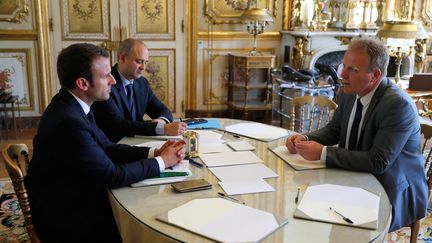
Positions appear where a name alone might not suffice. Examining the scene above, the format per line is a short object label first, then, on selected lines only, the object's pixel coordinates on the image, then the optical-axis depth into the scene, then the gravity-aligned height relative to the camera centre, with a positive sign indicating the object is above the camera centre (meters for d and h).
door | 4.57 +0.03
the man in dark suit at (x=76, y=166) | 1.44 -0.46
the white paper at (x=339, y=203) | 1.26 -0.53
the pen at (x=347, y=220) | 1.23 -0.54
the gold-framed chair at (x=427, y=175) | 1.86 -0.61
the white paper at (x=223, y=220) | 1.15 -0.53
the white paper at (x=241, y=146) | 1.91 -0.51
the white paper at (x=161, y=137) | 2.08 -0.51
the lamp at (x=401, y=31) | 3.33 +0.04
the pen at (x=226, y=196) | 1.37 -0.53
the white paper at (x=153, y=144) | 1.93 -0.51
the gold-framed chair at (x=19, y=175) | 1.44 -0.48
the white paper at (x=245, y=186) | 1.44 -0.53
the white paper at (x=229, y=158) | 1.72 -0.52
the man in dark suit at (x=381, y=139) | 1.63 -0.41
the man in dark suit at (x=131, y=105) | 2.12 -0.41
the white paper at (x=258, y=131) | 2.10 -0.50
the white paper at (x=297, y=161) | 1.69 -0.52
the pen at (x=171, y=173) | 1.55 -0.51
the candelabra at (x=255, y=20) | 4.64 +0.16
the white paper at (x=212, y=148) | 1.87 -0.51
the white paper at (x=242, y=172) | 1.57 -0.52
